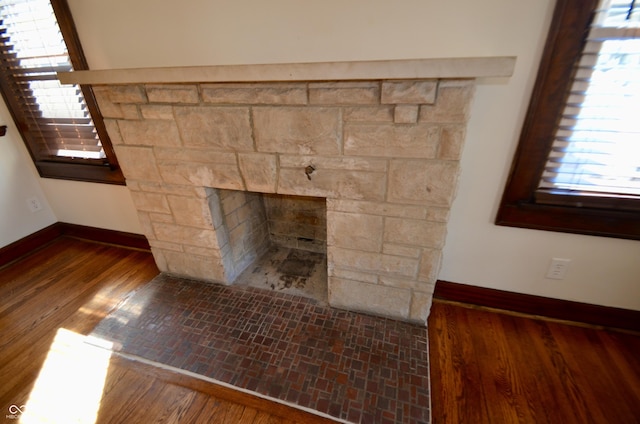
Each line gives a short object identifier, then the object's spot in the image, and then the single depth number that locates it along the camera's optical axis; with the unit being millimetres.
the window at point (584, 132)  1078
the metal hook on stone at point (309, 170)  1323
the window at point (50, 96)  1745
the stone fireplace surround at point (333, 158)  1138
